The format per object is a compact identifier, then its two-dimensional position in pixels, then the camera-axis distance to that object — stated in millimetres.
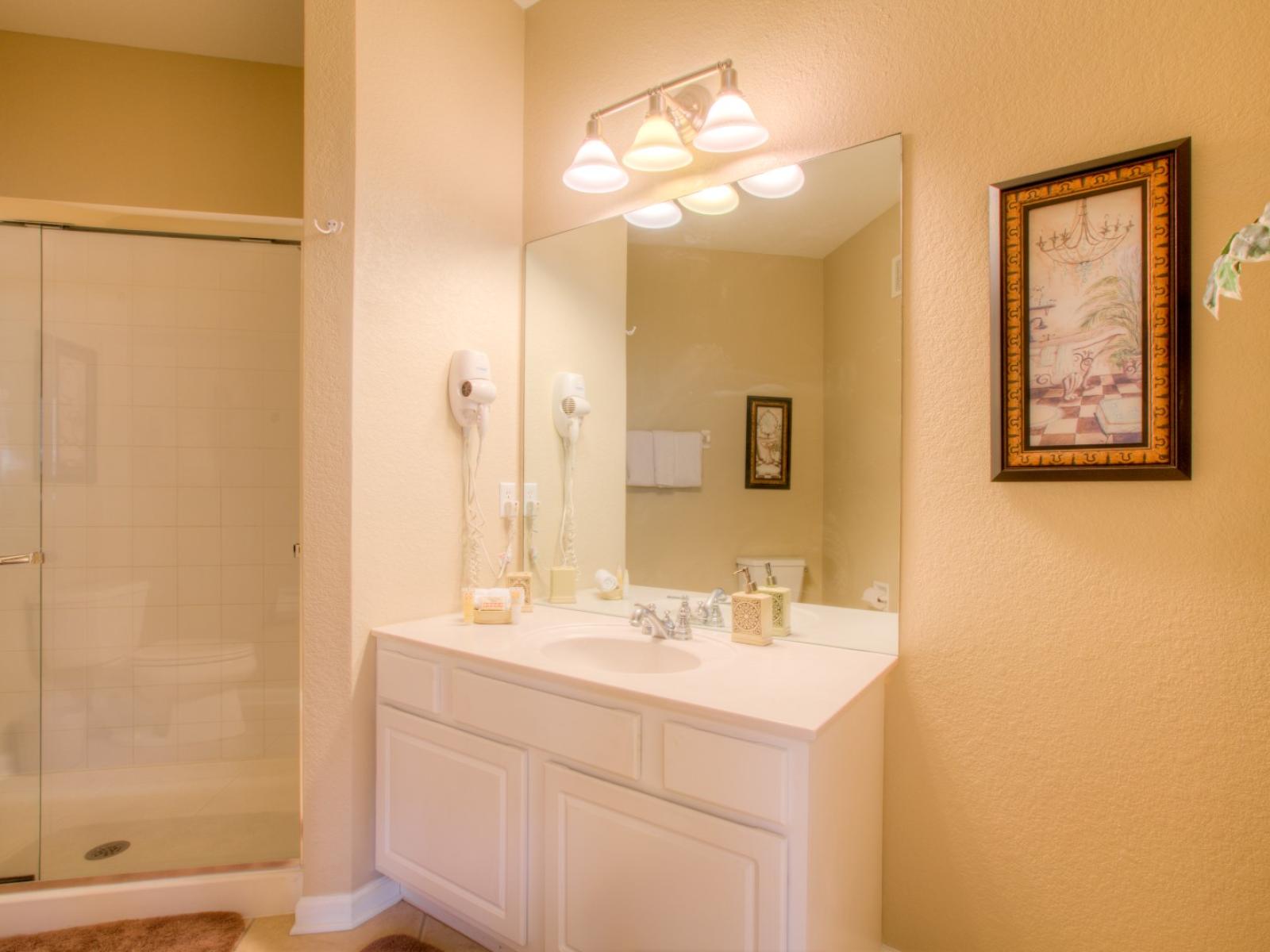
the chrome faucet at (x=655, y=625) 1739
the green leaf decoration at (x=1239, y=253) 768
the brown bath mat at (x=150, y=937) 1663
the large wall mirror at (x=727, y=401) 1637
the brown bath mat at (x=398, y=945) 1653
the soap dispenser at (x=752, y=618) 1649
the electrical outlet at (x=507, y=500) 2219
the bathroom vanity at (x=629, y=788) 1150
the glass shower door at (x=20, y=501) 2146
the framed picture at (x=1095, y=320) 1236
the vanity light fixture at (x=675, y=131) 1628
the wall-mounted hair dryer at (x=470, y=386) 2021
